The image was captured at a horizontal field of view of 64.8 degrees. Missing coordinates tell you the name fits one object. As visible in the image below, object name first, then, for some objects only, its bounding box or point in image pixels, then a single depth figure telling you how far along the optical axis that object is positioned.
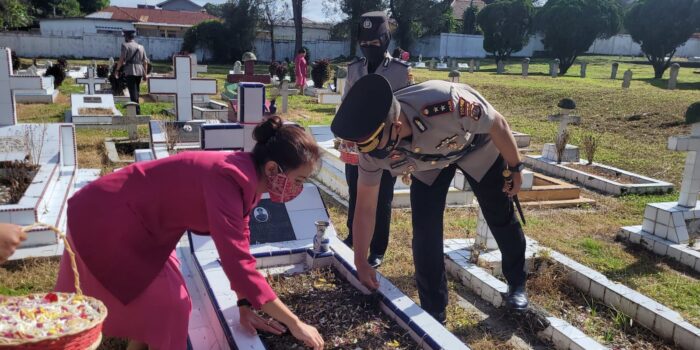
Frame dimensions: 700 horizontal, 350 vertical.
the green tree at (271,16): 35.50
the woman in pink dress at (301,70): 16.27
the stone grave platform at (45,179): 4.18
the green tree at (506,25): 29.66
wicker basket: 1.41
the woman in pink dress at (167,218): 1.93
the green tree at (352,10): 33.59
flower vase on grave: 3.43
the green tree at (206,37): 32.97
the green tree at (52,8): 40.84
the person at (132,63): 10.20
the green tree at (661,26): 21.11
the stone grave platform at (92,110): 9.34
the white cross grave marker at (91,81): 12.84
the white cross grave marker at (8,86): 6.04
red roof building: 41.31
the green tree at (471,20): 40.38
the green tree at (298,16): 31.57
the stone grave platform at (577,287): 3.23
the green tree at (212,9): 47.26
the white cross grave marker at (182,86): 6.93
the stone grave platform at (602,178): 6.61
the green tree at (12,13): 26.00
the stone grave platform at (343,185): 5.86
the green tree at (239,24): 33.72
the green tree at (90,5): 47.53
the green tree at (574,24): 25.86
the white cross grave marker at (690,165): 4.60
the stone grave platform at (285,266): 2.61
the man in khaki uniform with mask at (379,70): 3.83
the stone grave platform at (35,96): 12.41
